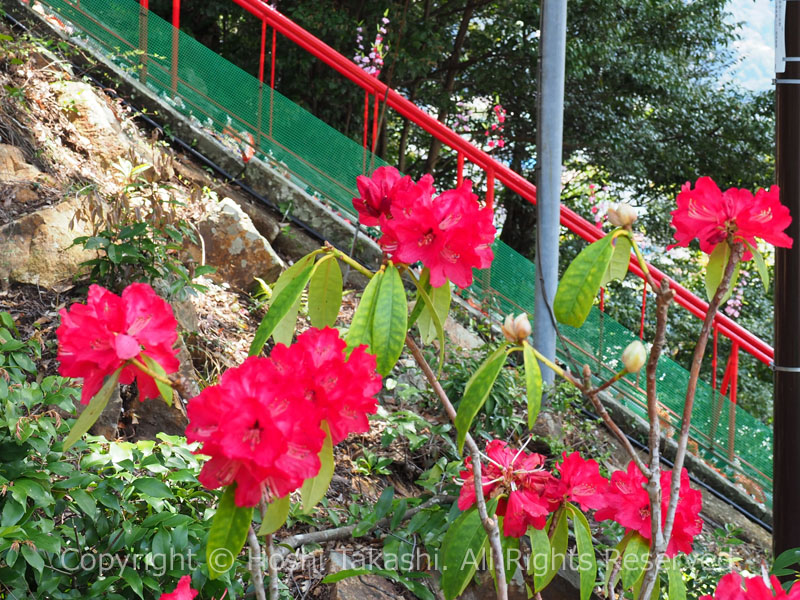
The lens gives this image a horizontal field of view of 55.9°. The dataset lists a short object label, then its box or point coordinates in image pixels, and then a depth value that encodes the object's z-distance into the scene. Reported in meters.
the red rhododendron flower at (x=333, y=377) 0.97
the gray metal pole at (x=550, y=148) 3.57
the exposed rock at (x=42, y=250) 2.96
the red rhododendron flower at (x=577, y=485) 1.43
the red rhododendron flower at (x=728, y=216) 1.20
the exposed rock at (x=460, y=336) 4.12
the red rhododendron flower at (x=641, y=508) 1.38
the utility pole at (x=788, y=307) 2.21
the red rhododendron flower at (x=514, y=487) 1.38
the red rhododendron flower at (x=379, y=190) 1.26
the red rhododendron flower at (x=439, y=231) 1.19
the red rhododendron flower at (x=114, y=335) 0.98
